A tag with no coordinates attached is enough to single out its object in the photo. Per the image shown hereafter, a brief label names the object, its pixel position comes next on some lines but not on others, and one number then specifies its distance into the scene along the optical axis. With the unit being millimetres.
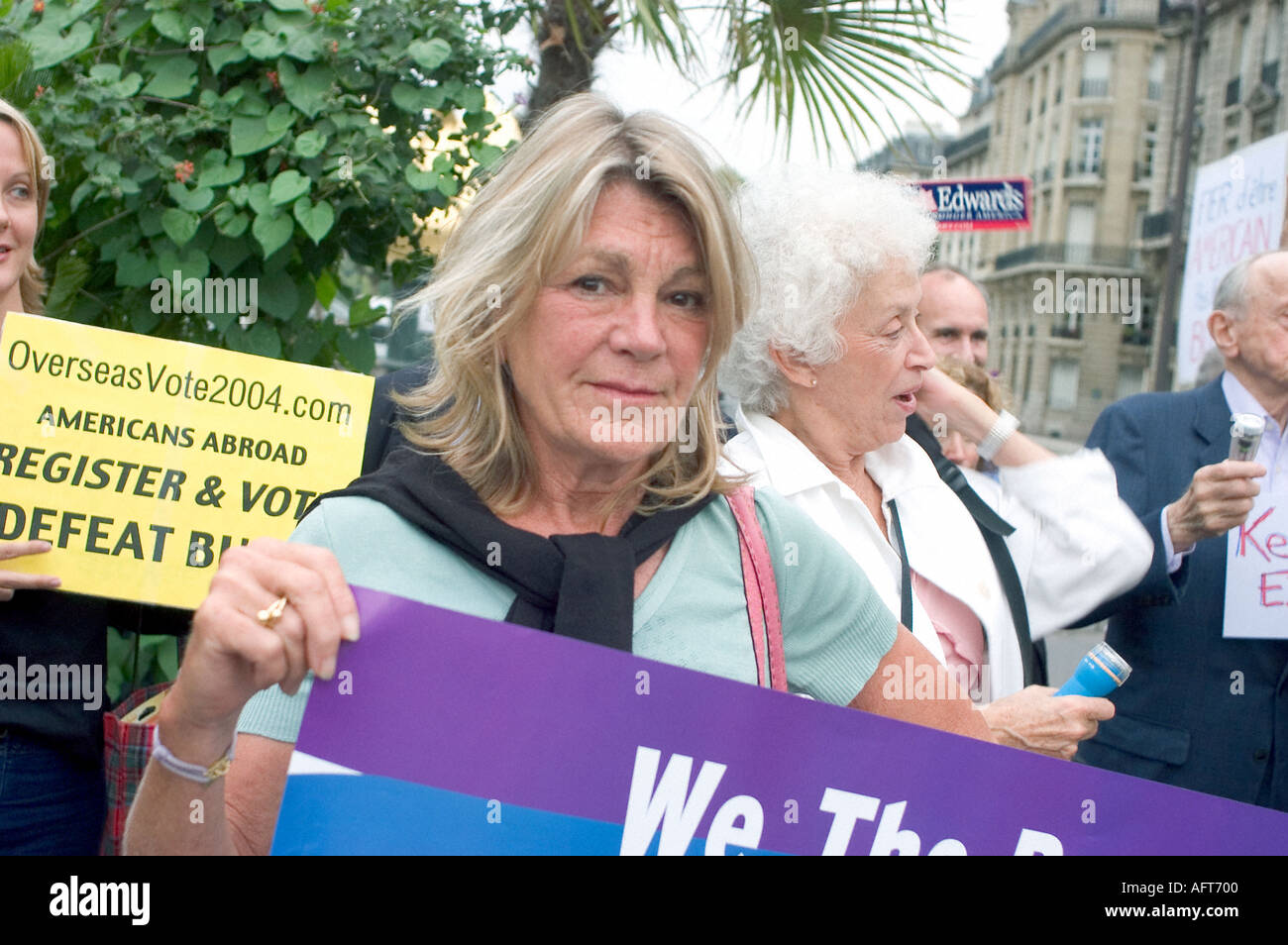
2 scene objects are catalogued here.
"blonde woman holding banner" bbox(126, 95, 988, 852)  1549
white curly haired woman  2416
